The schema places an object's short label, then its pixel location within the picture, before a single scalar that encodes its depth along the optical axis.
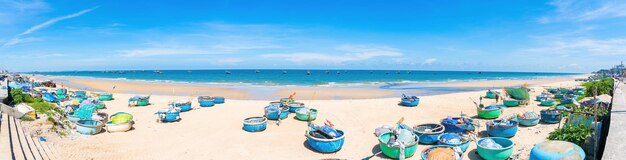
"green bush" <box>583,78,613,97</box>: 24.25
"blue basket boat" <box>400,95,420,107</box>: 27.84
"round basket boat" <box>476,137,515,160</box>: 12.30
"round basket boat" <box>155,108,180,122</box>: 20.64
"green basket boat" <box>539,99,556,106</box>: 27.16
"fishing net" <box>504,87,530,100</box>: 28.06
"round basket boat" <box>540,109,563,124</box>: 18.62
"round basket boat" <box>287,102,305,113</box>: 24.07
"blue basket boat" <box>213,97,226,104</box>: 29.75
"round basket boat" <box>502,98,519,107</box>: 26.91
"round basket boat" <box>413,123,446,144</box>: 15.18
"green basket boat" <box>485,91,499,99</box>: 34.74
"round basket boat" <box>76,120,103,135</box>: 17.17
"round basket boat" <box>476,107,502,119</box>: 21.23
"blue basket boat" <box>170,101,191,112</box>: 25.13
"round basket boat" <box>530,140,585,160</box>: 9.71
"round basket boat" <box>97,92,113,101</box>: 32.51
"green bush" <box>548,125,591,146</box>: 11.58
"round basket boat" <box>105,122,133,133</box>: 17.77
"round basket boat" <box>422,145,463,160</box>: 11.24
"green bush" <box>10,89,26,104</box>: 24.20
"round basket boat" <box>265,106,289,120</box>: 21.25
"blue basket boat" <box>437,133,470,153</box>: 13.80
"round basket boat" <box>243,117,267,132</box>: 18.25
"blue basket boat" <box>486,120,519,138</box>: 15.85
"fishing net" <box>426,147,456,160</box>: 11.02
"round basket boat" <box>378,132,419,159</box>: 13.12
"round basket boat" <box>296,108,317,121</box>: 21.25
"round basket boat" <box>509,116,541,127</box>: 18.27
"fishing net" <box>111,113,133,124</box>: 18.48
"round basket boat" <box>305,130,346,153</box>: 14.02
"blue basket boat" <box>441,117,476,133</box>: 16.59
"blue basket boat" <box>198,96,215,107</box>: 27.80
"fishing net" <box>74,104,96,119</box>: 19.28
